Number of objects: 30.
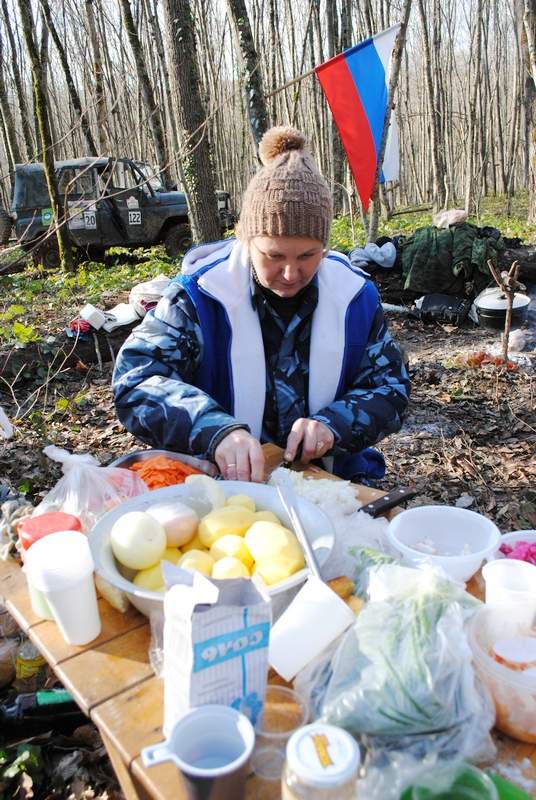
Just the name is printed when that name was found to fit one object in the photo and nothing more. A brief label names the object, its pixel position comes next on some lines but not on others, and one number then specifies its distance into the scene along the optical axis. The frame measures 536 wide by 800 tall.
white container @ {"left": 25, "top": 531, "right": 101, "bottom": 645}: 1.10
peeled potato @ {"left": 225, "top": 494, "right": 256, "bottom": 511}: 1.39
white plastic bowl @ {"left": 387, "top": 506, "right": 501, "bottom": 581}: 1.37
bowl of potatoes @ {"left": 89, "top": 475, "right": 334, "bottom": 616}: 1.14
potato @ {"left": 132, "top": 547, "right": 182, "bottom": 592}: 1.16
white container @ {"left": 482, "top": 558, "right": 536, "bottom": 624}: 1.08
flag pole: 7.99
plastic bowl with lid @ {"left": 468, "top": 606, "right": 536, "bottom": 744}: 0.91
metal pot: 6.76
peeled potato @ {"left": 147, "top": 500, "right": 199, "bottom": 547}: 1.26
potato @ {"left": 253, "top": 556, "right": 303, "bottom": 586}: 1.14
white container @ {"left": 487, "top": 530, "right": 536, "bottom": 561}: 1.38
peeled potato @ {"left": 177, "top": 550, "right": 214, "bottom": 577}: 1.14
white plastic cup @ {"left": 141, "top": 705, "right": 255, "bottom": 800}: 0.73
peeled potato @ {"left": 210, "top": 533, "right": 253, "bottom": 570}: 1.19
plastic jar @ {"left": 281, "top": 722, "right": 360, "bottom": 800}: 0.72
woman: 1.86
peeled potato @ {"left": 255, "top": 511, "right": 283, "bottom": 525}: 1.35
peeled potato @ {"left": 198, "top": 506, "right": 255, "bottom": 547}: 1.26
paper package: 0.80
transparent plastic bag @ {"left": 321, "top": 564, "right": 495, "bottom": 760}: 0.83
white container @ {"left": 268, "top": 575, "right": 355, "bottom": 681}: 1.01
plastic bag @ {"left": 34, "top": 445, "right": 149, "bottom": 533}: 1.43
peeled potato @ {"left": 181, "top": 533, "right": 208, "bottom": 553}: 1.27
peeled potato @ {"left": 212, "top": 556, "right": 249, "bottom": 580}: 1.11
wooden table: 0.89
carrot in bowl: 1.61
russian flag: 5.77
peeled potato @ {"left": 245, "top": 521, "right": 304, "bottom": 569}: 1.17
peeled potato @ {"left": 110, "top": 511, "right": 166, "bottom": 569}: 1.18
